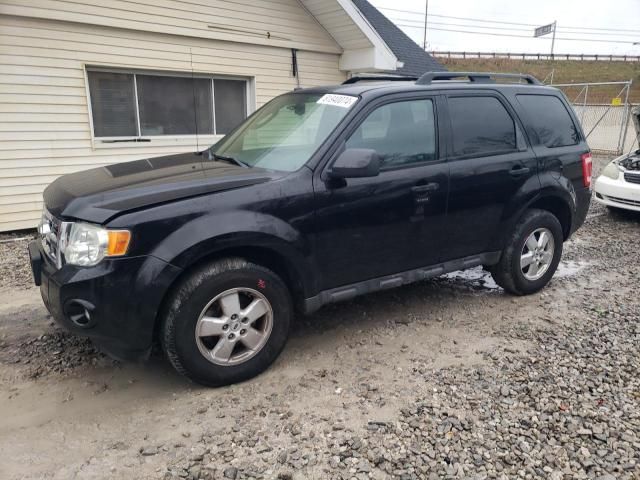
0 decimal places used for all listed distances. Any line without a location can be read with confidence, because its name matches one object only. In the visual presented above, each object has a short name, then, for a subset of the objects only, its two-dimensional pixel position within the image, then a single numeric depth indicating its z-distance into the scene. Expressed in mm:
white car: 7906
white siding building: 7203
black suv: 2959
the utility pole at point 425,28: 41588
